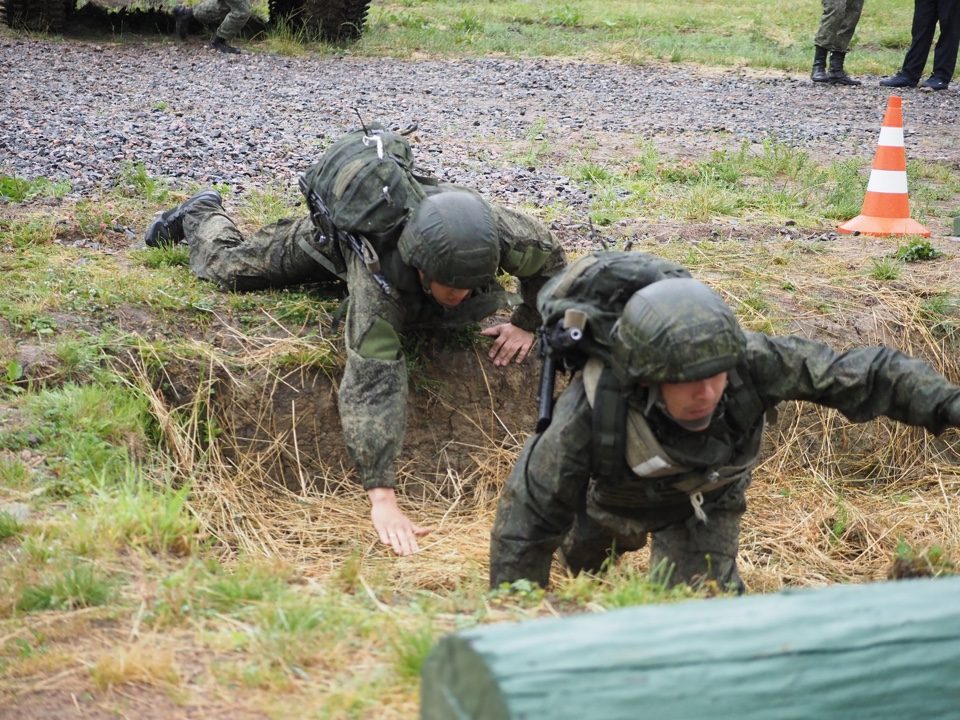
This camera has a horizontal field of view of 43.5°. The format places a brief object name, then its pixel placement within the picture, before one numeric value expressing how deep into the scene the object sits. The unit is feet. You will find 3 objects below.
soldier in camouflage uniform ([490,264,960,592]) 11.50
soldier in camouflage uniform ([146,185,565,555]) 15.06
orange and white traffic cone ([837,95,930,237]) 24.17
